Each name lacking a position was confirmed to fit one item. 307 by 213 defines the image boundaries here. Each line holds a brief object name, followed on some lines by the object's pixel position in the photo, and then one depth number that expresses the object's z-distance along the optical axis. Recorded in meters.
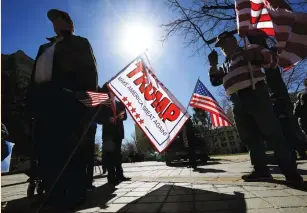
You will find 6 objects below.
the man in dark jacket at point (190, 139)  7.11
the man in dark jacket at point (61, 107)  2.32
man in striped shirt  2.79
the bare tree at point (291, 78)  21.86
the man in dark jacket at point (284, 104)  5.08
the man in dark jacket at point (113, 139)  4.54
